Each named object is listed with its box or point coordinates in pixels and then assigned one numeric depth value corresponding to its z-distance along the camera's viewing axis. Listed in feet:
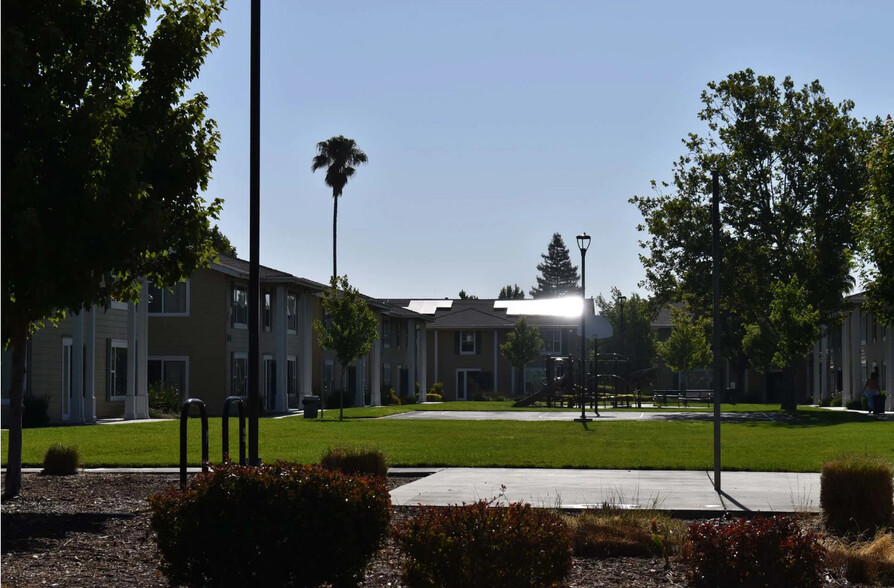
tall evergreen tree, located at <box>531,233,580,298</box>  499.10
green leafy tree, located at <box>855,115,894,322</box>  85.81
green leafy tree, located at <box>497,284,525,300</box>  543.39
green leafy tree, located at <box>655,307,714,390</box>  229.66
